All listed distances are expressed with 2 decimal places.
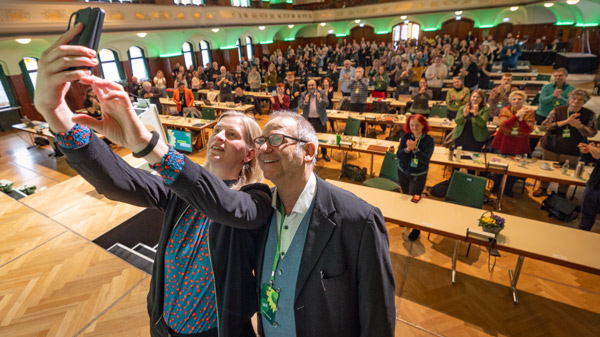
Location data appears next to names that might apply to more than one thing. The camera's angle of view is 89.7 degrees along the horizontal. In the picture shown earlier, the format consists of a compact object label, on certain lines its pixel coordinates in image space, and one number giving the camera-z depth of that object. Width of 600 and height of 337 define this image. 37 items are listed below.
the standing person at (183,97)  8.98
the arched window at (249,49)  22.59
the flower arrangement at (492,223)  2.90
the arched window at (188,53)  17.86
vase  2.90
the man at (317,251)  1.29
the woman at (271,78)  13.07
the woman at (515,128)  5.00
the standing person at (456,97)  6.87
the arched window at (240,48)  21.20
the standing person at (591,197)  3.77
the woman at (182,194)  0.97
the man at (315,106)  7.09
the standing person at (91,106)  6.76
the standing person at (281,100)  7.81
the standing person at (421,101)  7.23
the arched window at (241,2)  19.05
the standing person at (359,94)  7.91
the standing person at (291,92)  8.64
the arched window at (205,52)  18.95
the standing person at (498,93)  6.86
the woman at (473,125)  5.36
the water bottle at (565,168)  4.28
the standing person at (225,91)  10.29
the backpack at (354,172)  6.23
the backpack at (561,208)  4.54
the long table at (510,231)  2.67
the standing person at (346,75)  9.65
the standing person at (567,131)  4.68
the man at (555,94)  5.96
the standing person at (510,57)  15.97
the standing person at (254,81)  12.05
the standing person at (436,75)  9.23
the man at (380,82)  10.32
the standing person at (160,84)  11.48
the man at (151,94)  9.69
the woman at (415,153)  4.20
